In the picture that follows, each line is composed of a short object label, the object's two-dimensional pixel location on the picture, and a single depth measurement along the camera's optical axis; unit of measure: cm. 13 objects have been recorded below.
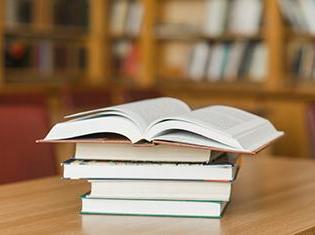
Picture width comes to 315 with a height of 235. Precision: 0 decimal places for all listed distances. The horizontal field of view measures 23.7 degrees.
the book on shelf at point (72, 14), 535
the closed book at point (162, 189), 119
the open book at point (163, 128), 117
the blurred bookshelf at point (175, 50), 443
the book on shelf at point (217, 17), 474
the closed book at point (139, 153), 121
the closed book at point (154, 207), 120
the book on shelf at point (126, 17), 513
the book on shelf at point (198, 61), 484
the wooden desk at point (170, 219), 113
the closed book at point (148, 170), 119
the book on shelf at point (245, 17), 460
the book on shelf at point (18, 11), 517
